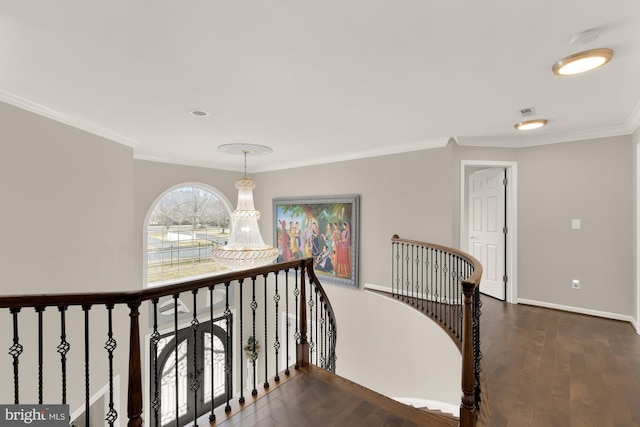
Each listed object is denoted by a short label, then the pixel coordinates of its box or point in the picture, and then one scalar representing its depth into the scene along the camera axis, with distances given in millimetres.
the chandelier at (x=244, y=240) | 3797
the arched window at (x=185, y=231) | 5539
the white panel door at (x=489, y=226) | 4379
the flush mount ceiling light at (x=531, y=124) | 3291
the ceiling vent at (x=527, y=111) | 2924
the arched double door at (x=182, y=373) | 5629
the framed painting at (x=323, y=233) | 5125
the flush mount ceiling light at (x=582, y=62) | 1866
